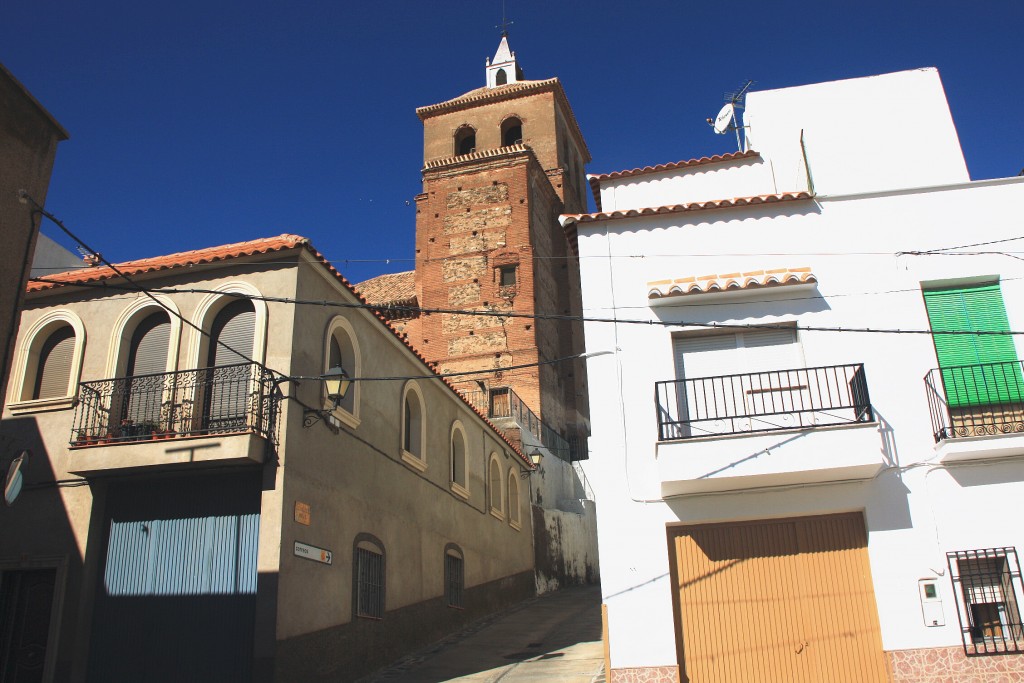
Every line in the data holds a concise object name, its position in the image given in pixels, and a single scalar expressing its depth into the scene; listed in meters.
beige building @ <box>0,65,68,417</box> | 8.59
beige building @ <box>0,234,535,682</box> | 10.43
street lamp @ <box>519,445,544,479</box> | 24.94
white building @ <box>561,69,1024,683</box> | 9.36
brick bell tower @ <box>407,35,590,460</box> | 33.69
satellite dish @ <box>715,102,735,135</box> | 14.96
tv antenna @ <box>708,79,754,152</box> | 14.93
